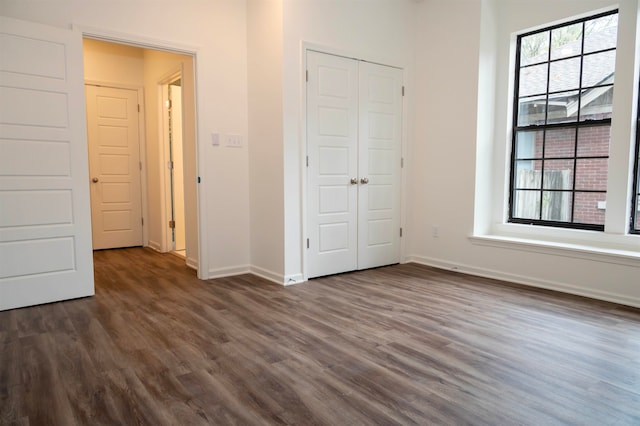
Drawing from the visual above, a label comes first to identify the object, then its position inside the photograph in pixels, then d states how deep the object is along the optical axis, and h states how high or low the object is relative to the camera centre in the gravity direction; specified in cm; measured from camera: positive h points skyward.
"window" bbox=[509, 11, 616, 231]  373 +50
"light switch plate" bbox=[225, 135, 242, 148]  419 +33
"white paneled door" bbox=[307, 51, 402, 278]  408 +10
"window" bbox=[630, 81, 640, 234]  351 -19
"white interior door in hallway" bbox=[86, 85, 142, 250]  564 +9
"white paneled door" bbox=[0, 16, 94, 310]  305 +4
